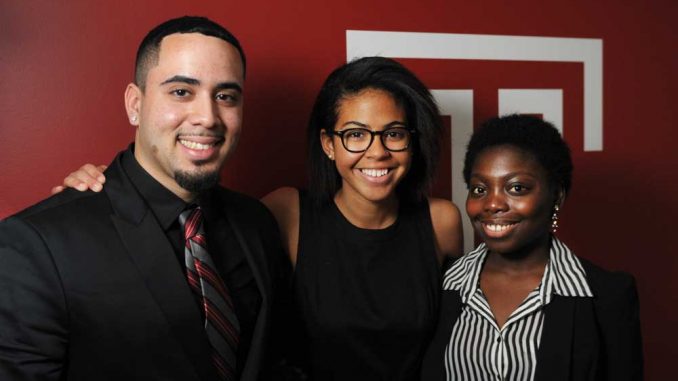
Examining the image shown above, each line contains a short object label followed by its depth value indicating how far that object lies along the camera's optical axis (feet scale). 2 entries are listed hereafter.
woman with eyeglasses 5.51
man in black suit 3.88
